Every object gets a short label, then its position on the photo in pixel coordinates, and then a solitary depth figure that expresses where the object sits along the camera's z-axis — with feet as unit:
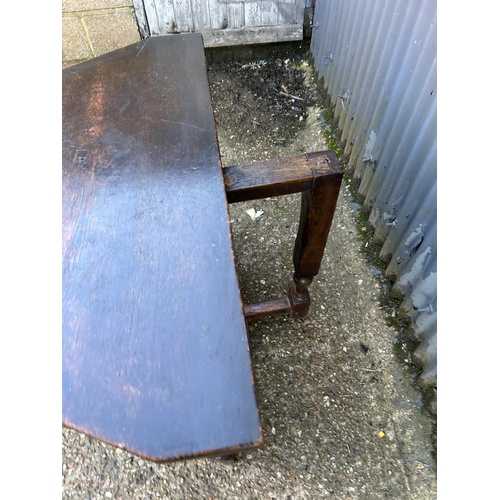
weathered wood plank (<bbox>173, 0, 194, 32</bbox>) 9.87
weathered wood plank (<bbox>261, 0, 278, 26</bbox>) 10.07
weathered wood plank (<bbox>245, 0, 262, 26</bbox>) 10.01
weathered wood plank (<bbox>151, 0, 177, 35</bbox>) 9.83
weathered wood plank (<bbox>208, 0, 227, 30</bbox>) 9.93
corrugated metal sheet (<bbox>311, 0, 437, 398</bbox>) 5.23
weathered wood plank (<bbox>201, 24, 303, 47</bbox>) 10.53
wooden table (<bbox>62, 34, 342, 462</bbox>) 2.71
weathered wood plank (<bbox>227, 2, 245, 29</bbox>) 10.01
